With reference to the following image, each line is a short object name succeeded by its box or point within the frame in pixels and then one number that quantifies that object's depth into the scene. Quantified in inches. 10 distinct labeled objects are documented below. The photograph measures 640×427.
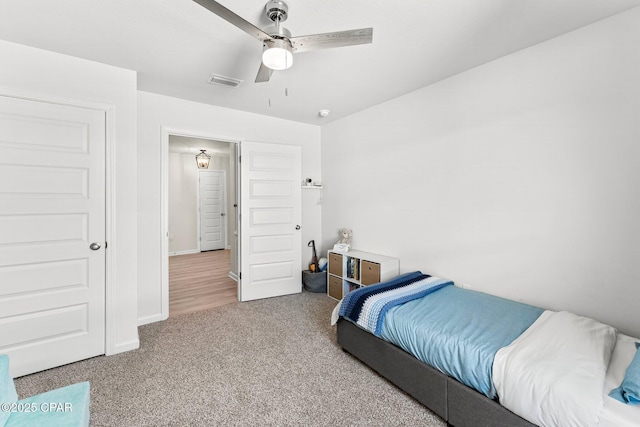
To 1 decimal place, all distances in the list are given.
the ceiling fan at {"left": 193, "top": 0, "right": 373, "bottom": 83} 62.4
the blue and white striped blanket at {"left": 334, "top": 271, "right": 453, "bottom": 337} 85.5
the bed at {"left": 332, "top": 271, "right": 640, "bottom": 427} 49.4
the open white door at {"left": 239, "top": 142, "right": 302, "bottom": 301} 149.9
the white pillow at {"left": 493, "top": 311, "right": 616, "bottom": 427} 47.8
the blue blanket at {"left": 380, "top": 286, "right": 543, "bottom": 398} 62.0
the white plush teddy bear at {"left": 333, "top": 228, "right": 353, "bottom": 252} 153.1
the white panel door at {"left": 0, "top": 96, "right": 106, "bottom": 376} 84.8
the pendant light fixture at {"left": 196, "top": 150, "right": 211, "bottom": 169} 274.1
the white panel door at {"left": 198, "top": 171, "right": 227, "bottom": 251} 298.0
